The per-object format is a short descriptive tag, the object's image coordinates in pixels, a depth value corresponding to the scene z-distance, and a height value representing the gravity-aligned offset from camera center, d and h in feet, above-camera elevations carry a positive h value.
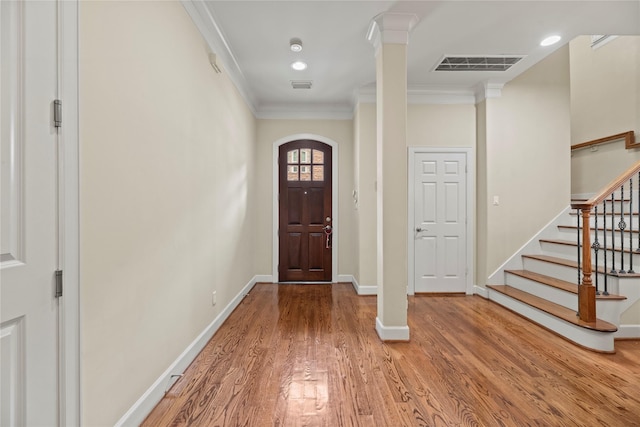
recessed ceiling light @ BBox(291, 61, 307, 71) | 11.35 +5.62
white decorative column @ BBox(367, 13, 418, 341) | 9.00 +0.93
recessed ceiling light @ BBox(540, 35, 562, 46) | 9.85 +5.71
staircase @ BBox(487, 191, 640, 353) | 8.80 -2.49
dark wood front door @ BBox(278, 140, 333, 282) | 16.35 +0.06
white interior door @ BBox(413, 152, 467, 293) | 13.99 -0.23
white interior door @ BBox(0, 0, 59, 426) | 3.23 -0.03
